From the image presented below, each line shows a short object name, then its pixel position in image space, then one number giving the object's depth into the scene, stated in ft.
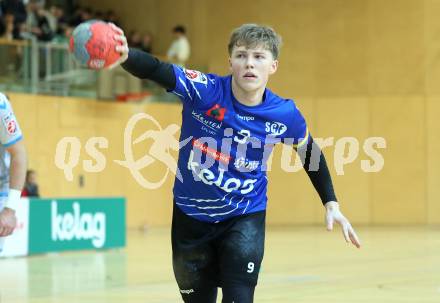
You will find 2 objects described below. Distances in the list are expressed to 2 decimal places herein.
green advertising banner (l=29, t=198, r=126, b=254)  110.42
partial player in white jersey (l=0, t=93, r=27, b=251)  41.63
